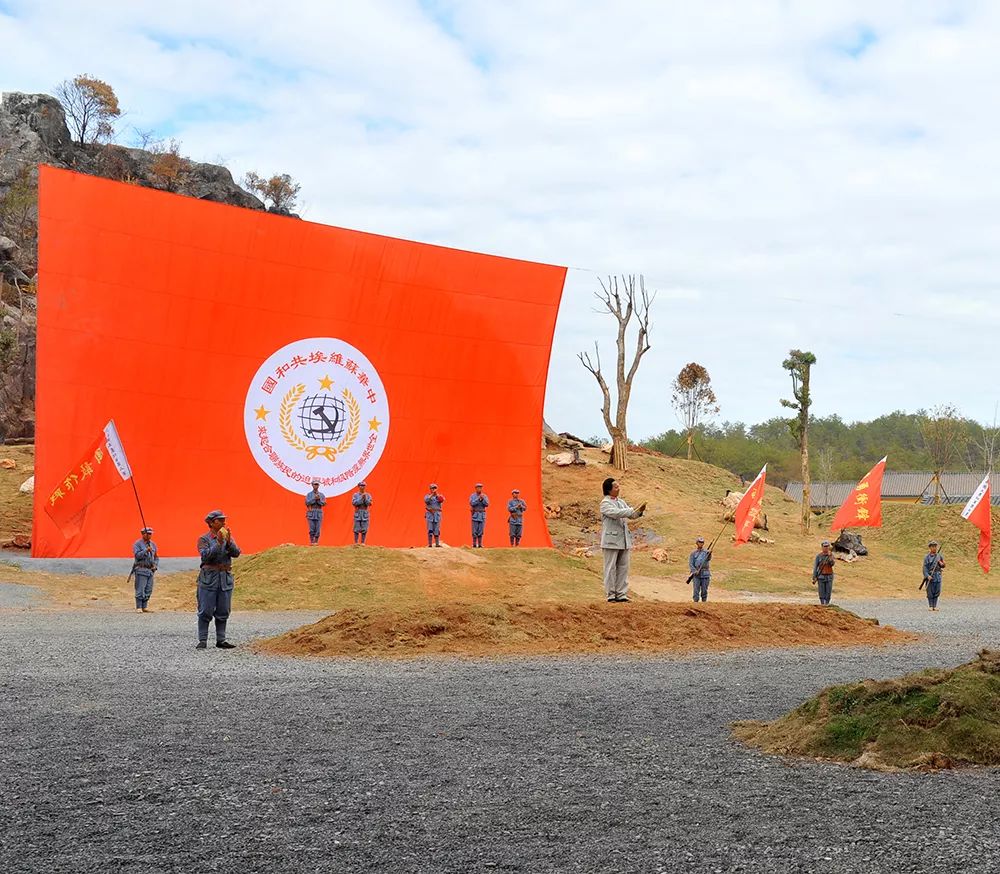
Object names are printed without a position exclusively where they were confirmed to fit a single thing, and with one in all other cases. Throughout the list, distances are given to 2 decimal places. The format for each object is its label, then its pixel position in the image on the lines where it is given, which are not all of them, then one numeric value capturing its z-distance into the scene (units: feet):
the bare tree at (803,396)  128.88
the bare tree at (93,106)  223.10
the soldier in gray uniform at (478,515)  89.00
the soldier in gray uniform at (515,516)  90.43
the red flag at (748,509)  60.70
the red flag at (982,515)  79.00
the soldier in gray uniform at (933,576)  72.64
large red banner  76.95
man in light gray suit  49.39
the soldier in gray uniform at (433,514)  87.20
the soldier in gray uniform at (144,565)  61.26
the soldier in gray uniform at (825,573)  68.74
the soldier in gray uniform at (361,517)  83.95
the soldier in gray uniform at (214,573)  41.57
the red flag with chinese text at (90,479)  66.80
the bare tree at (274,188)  240.53
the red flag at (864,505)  77.61
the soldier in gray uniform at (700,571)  68.13
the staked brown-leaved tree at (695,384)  212.84
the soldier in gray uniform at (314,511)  81.82
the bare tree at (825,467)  209.14
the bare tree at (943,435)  181.78
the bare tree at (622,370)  145.18
